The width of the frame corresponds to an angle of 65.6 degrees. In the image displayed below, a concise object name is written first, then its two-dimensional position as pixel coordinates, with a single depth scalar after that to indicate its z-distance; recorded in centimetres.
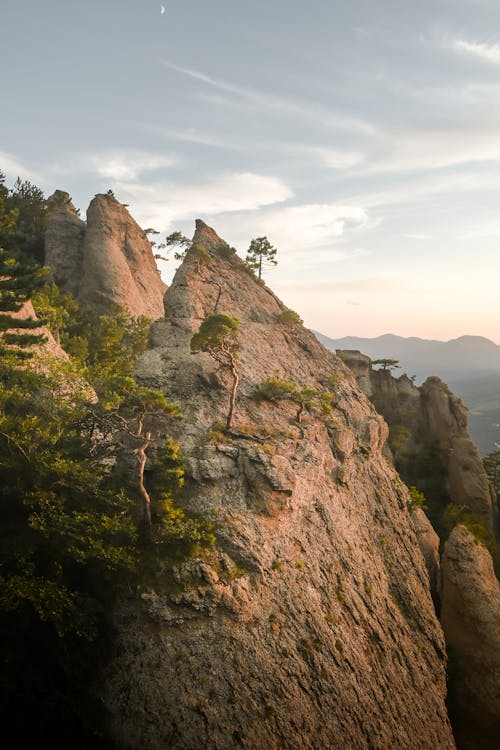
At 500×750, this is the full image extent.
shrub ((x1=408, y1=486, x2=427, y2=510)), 4721
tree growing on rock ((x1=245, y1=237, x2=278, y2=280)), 5022
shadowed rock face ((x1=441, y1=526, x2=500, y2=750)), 3325
